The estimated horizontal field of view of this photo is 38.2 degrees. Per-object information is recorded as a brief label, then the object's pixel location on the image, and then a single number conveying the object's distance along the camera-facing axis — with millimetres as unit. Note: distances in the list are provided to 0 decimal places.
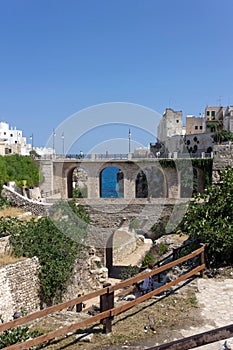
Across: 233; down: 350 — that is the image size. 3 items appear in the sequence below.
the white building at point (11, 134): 77225
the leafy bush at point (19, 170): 27241
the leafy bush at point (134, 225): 22797
